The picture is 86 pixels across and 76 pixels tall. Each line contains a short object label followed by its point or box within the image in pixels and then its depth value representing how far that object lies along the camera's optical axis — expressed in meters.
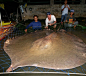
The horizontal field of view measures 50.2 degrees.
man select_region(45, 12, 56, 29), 4.70
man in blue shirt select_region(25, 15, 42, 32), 4.67
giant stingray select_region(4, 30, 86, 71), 1.70
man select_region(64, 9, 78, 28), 5.39
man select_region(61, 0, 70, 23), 5.88
